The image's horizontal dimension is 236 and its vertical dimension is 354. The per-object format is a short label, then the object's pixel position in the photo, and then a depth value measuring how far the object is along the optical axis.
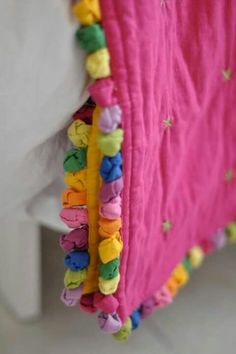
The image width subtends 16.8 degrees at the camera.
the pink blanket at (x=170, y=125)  0.51
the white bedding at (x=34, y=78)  0.48
